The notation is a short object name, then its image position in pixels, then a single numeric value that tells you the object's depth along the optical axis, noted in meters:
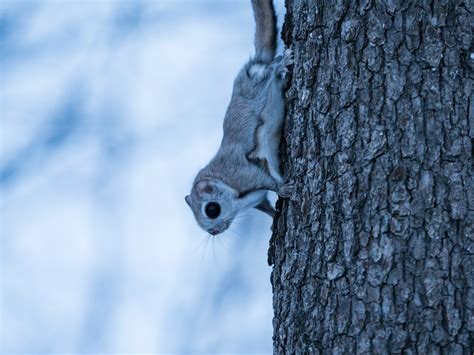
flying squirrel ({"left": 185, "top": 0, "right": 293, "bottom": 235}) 6.12
